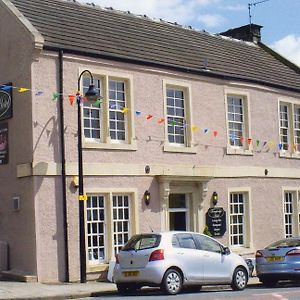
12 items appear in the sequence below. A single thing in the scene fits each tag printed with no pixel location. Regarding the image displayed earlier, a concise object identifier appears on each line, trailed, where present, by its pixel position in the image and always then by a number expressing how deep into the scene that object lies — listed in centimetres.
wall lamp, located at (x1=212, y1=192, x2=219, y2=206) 2200
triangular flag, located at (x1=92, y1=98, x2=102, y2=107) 1843
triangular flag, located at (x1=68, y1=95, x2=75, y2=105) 1825
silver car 1538
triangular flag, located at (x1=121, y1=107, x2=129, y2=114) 1972
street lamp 1783
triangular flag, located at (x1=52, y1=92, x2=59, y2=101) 1814
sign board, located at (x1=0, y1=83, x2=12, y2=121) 1912
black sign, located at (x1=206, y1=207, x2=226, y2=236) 2175
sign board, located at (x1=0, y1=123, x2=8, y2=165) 1925
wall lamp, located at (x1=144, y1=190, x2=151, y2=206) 2002
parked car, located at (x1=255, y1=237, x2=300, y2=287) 1792
